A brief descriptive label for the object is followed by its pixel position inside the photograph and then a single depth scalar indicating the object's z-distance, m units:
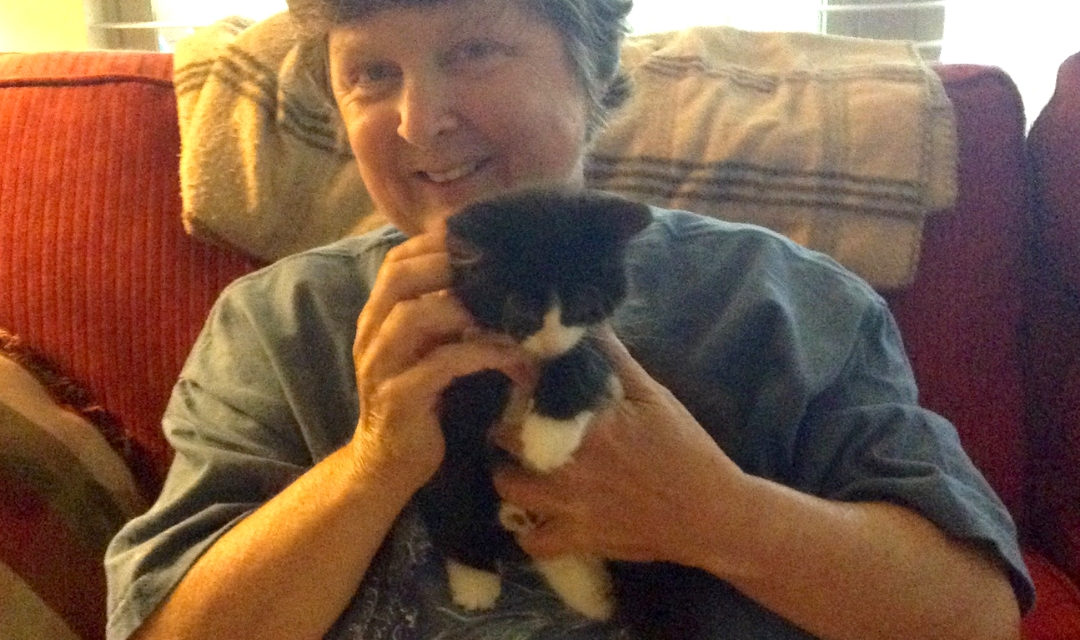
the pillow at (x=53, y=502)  1.00
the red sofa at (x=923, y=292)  1.28
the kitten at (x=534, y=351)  0.66
